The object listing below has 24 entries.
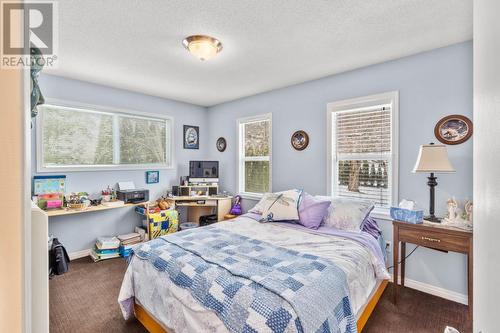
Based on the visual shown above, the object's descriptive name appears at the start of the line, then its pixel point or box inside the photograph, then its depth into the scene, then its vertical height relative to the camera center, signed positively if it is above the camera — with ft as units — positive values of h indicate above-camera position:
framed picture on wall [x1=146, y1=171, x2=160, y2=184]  13.64 -0.71
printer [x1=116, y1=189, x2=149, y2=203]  11.81 -1.55
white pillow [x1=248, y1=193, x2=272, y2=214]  10.29 -1.90
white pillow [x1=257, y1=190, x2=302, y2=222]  9.21 -1.69
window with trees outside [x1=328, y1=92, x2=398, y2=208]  9.08 +0.66
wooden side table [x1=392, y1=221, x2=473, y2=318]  6.57 -2.17
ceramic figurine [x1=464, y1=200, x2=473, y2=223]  6.99 -1.38
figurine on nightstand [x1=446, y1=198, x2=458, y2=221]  7.25 -1.40
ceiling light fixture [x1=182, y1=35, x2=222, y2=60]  7.27 +3.70
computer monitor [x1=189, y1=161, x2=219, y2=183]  14.49 -0.39
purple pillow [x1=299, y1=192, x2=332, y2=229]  8.66 -1.76
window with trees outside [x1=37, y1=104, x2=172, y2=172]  10.63 +1.29
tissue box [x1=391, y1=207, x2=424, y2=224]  7.41 -1.61
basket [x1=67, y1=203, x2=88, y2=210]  10.14 -1.77
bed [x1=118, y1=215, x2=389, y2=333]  4.30 -2.50
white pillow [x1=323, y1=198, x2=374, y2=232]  8.23 -1.76
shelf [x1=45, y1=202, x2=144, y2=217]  9.47 -1.91
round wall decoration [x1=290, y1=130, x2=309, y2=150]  11.37 +1.21
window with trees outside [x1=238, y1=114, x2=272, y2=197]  13.33 +0.55
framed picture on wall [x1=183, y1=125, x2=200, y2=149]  15.46 +1.85
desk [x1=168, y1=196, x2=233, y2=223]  13.60 -2.17
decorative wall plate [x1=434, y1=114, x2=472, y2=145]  7.45 +1.14
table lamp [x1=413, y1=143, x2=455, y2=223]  7.10 +0.08
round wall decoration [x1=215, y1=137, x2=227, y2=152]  15.46 +1.35
